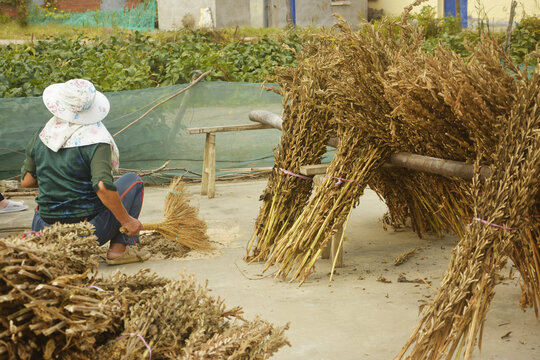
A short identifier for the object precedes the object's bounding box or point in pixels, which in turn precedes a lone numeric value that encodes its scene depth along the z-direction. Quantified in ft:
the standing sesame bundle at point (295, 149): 14.25
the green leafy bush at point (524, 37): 37.60
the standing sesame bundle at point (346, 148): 12.89
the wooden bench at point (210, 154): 22.16
